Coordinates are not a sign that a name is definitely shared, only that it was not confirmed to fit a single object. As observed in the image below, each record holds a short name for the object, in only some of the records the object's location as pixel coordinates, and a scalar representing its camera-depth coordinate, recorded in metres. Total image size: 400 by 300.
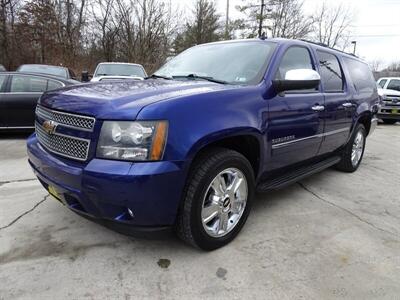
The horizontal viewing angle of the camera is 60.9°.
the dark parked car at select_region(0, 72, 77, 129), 6.94
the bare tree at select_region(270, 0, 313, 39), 29.61
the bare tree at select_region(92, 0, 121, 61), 26.69
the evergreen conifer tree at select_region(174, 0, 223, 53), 32.38
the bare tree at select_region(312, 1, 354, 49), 36.90
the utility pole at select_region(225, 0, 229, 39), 28.69
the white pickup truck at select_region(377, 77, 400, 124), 13.22
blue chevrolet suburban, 2.24
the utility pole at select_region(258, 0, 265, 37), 28.23
